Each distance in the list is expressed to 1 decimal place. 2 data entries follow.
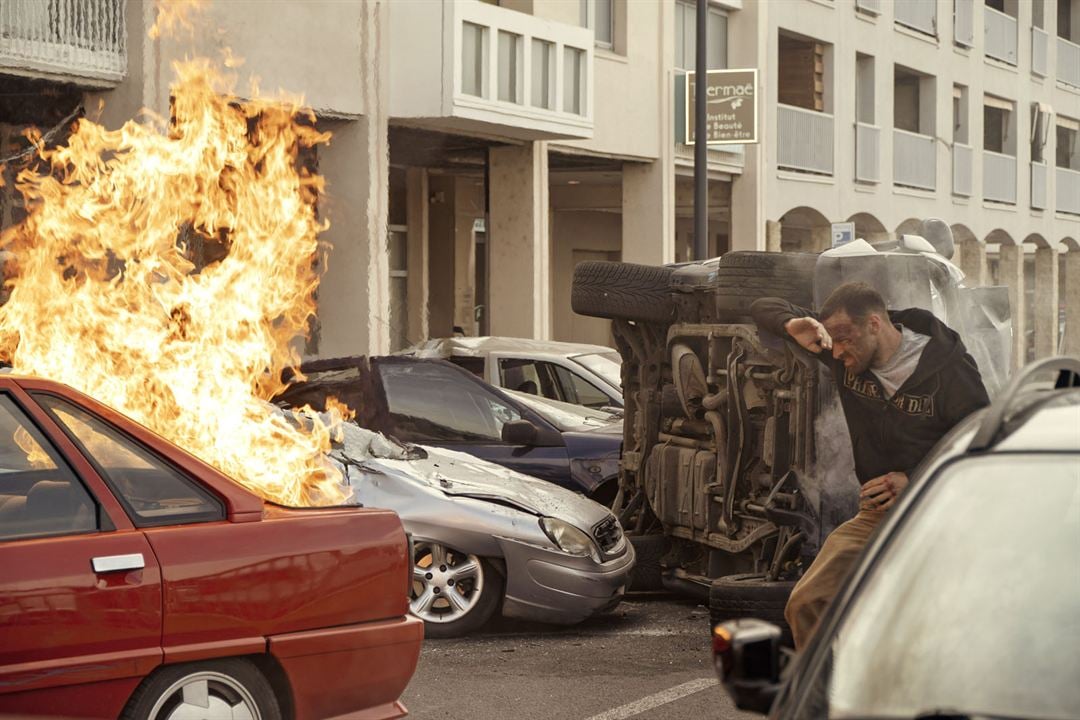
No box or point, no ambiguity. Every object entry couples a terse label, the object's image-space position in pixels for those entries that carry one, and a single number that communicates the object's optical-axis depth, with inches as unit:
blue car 417.7
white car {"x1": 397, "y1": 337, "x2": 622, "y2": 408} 522.6
